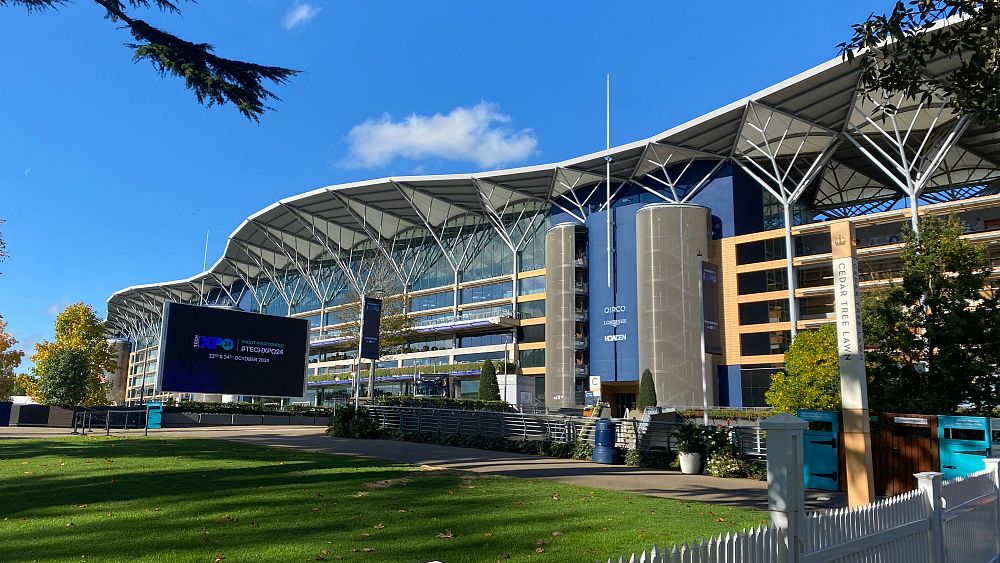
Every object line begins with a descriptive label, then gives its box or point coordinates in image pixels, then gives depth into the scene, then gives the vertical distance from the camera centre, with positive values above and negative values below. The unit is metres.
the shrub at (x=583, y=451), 23.49 -1.58
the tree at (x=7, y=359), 76.07 +3.55
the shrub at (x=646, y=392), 56.53 +0.84
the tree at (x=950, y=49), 8.36 +4.28
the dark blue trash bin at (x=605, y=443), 22.42 -1.26
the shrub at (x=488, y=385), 56.47 +1.21
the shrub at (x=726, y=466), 19.39 -1.65
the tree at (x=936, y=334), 20.89 +2.16
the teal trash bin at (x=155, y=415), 39.75 -1.06
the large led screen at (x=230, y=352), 38.42 +2.45
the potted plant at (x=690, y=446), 20.16 -1.19
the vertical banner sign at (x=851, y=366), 13.00 +0.74
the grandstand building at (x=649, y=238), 59.22 +15.94
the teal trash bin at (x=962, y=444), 15.02 -0.75
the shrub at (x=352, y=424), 31.58 -1.10
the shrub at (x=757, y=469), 18.78 -1.68
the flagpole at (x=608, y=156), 67.00 +22.35
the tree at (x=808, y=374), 32.03 +1.51
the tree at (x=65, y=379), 50.19 +1.02
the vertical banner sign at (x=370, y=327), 36.31 +3.60
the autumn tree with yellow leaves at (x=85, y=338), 64.62 +5.07
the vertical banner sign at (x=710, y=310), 25.41 +3.25
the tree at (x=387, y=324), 68.56 +7.25
